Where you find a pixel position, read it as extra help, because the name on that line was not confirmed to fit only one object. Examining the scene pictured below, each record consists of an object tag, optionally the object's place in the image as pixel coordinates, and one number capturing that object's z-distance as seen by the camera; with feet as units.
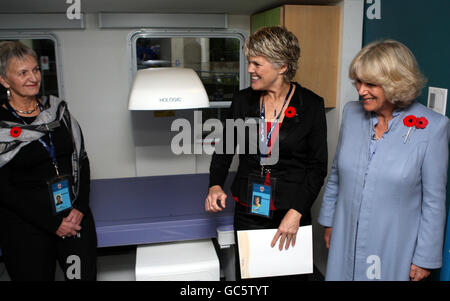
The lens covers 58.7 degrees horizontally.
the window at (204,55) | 10.05
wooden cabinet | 7.98
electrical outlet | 5.59
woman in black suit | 5.49
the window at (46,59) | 9.61
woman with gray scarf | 6.03
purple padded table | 7.20
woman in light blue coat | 4.63
